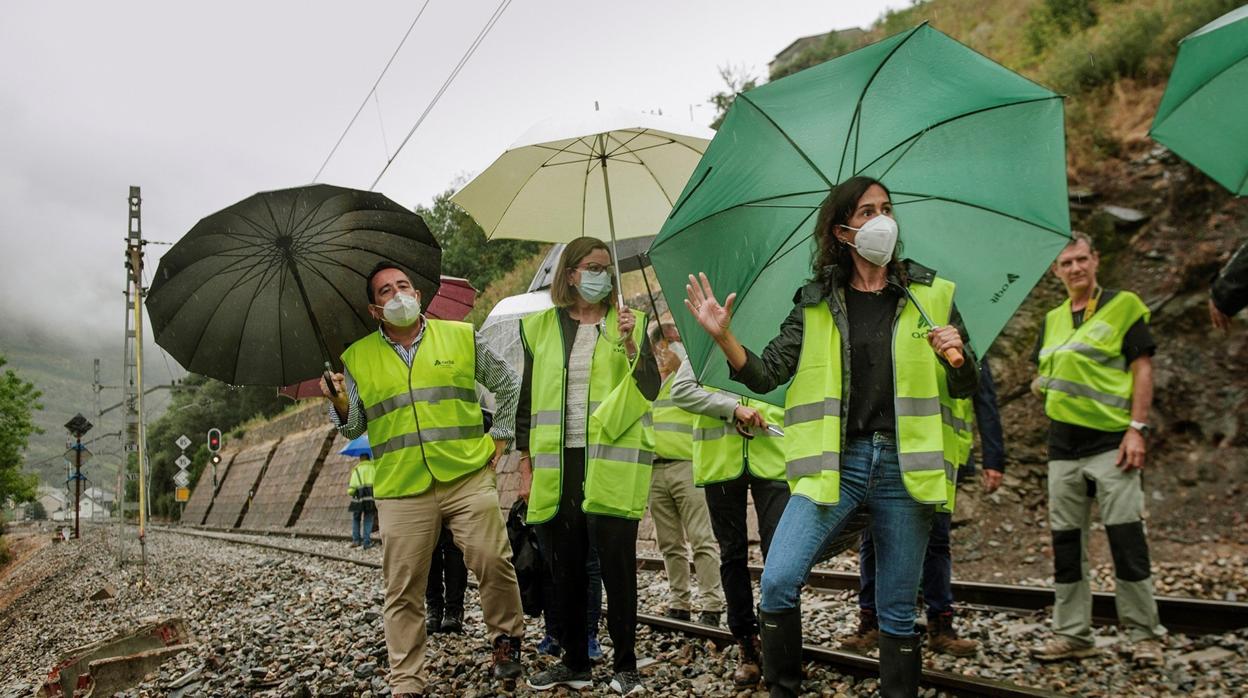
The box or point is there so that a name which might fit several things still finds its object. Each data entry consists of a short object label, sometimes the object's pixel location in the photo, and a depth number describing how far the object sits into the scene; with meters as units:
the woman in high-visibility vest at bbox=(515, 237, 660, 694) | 4.70
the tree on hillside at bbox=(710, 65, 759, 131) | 30.76
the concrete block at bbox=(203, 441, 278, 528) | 42.72
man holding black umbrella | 4.75
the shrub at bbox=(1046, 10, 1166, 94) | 13.75
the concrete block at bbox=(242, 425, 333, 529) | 34.12
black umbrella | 4.84
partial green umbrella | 3.90
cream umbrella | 5.73
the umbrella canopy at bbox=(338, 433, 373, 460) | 15.15
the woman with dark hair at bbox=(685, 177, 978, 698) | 3.16
